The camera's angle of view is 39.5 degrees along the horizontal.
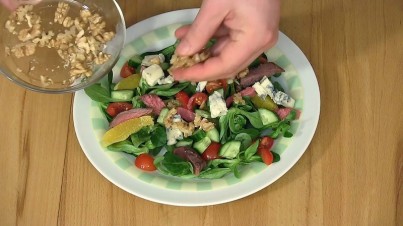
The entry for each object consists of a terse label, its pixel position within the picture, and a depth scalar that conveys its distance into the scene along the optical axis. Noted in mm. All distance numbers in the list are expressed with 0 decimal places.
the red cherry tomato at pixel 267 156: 1042
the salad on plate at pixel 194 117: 1063
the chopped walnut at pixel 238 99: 1097
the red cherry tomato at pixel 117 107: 1122
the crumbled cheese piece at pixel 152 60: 1130
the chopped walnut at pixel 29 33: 1087
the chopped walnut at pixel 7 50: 1082
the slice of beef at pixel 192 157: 1051
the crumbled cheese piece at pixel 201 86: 1110
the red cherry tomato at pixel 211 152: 1075
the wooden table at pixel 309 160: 1079
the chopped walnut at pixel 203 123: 1083
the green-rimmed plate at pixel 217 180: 1038
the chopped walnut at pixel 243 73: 1118
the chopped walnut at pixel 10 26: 1096
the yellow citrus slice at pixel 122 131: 1073
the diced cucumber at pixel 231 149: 1061
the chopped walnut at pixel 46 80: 1060
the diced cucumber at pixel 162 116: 1098
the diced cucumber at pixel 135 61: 1165
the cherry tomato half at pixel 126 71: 1154
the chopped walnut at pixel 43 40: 1087
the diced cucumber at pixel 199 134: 1088
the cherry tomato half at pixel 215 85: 1104
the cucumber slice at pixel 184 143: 1088
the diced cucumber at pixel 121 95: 1120
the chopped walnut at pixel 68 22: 1110
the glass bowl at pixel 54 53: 1060
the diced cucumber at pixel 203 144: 1085
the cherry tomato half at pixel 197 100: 1104
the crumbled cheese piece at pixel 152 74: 1098
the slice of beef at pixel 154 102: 1110
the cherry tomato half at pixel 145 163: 1076
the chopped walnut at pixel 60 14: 1119
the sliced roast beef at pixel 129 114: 1089
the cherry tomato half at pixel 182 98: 1117
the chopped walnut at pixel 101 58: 1075
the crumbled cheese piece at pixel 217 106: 1076
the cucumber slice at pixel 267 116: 1080
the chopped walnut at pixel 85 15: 1131
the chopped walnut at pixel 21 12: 1099
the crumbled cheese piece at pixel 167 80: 1112
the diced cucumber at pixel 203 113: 1096
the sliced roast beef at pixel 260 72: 1113
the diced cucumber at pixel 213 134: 1087
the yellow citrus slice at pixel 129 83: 1131
